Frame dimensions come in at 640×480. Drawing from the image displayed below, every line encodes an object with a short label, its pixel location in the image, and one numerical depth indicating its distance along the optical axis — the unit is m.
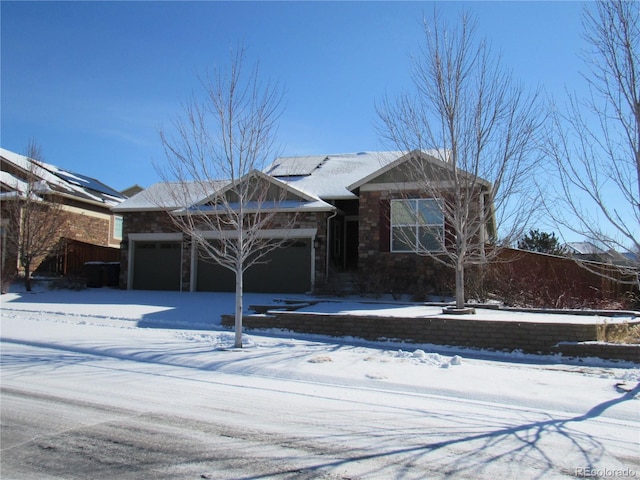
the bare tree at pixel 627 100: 7.45
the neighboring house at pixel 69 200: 22.20
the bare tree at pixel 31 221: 20.73
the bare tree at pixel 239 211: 10.39
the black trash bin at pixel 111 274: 22.23
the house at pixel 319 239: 17.91
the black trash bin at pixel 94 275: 22.02
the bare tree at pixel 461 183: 12.49
